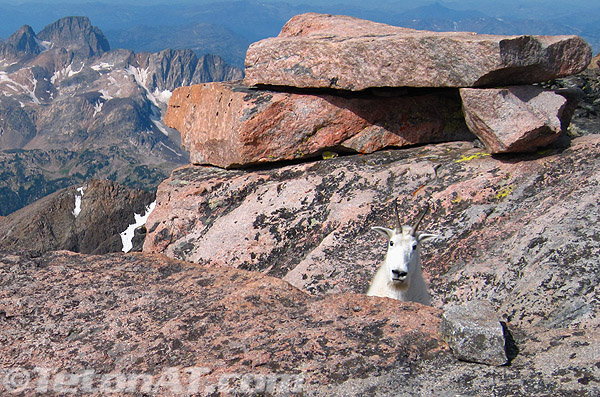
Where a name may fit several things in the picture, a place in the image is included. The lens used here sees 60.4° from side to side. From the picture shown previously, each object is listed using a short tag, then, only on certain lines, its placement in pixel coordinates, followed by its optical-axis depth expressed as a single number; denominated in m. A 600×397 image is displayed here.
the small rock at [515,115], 13.12
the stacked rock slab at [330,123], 16.17
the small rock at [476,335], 6.44
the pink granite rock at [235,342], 6.23
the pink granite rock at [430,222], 10.56
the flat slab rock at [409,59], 13.20
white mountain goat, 10.30
